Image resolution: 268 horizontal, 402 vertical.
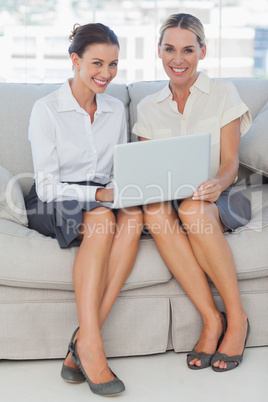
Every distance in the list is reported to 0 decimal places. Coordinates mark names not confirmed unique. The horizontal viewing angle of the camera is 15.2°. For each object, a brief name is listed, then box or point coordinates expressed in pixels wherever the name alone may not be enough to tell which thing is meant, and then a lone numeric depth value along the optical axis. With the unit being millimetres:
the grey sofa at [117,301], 3381
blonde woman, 3392
